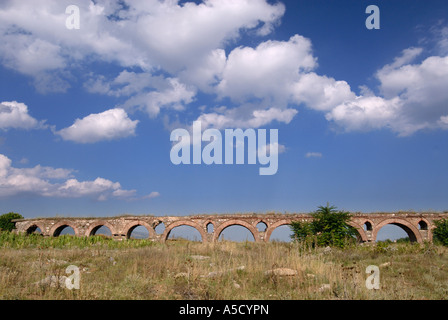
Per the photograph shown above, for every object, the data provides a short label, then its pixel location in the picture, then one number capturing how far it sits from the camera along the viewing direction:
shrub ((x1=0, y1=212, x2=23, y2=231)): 30.48
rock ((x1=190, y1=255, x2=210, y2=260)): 9.83
